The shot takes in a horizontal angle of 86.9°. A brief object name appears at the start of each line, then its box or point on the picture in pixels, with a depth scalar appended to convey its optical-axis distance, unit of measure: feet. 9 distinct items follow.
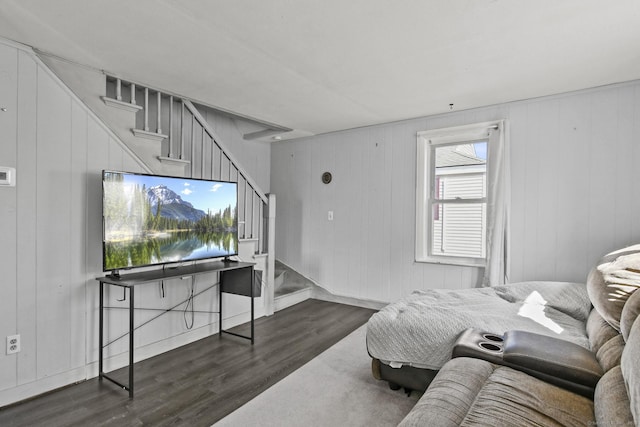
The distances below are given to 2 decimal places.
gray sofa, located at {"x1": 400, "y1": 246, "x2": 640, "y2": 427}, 4.10
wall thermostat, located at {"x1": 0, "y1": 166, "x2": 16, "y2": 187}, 7.09
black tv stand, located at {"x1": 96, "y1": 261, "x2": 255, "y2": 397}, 7.50
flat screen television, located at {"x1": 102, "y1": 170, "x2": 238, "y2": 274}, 8.04
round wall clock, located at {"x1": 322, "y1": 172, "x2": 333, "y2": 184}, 15.52
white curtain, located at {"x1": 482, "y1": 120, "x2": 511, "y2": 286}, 11.21
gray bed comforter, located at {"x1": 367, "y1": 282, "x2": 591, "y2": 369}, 7.12
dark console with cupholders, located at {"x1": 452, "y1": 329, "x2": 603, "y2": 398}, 5.00
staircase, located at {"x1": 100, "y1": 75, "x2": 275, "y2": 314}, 9.44
